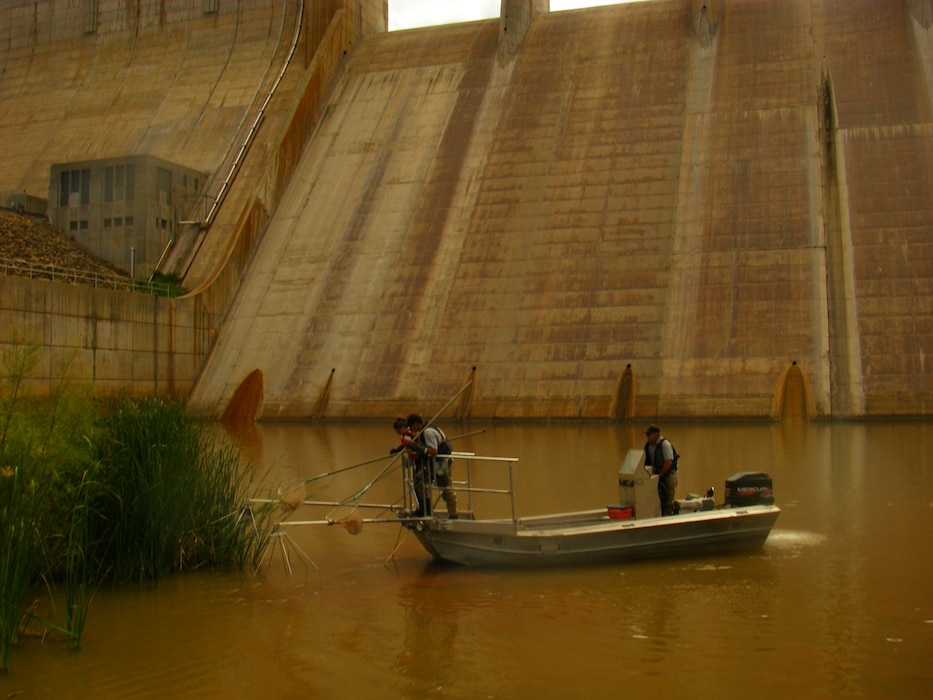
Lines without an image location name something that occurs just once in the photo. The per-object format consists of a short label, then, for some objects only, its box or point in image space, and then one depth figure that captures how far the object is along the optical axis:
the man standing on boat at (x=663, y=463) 9.88
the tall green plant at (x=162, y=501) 8.46
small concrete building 29.14
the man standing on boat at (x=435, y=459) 9.38
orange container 9.73
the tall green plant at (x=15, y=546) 6.56
